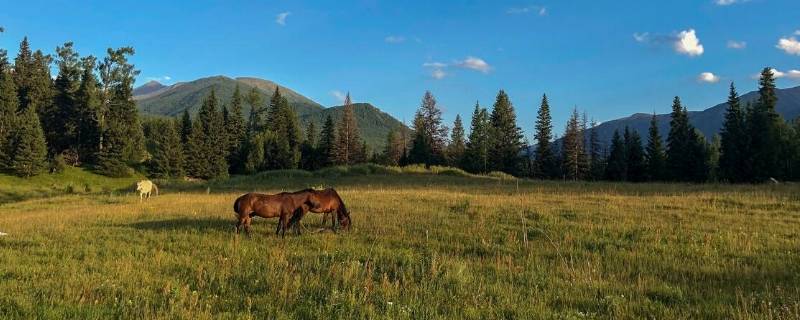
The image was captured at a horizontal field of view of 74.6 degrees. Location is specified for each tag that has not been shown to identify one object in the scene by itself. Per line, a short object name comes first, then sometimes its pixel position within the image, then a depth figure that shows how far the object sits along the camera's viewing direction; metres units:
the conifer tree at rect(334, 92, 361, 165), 92.62
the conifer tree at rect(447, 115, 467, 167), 95.50
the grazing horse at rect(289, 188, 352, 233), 13.53
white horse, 28.58
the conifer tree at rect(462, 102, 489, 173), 87.00
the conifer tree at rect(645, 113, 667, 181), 74.85
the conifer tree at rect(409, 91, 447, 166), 91.69
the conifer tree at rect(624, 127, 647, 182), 77.62
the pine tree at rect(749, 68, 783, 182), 63.72
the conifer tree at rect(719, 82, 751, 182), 65.06
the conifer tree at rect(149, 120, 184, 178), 73.75
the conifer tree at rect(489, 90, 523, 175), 86.38
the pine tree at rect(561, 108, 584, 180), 82.25
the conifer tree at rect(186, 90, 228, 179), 81.19
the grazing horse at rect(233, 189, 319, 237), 12.70
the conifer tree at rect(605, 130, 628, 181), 78.69
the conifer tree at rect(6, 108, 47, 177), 61.28
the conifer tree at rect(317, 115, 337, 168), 94.46
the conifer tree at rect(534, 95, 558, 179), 85.12
